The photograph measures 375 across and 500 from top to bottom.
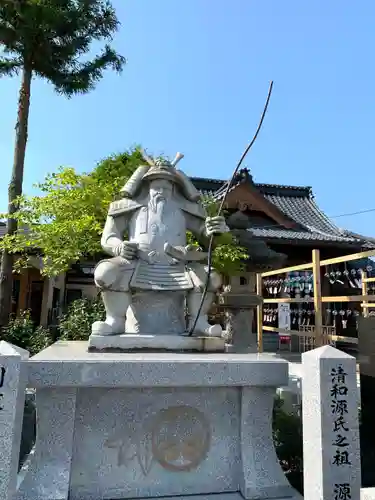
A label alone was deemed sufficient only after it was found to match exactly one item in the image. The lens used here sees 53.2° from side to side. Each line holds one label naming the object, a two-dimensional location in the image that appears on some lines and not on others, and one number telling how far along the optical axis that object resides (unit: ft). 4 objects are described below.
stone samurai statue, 9.74
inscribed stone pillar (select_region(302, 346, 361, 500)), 6.66
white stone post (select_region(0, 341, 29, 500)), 6.31
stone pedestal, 7.56
